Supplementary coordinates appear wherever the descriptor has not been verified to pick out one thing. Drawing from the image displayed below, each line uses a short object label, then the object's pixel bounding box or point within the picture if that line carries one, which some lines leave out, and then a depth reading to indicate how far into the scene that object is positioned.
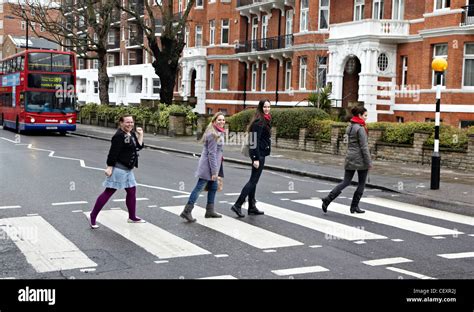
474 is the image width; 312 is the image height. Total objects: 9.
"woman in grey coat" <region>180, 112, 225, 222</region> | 9.94
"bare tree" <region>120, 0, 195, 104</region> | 35.62
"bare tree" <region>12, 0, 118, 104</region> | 38.84
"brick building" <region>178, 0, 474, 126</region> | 27.83
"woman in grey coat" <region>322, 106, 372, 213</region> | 11.00
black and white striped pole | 14.34
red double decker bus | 31.58
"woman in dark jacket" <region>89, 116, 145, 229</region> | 9.45
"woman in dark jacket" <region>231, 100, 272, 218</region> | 10.52
